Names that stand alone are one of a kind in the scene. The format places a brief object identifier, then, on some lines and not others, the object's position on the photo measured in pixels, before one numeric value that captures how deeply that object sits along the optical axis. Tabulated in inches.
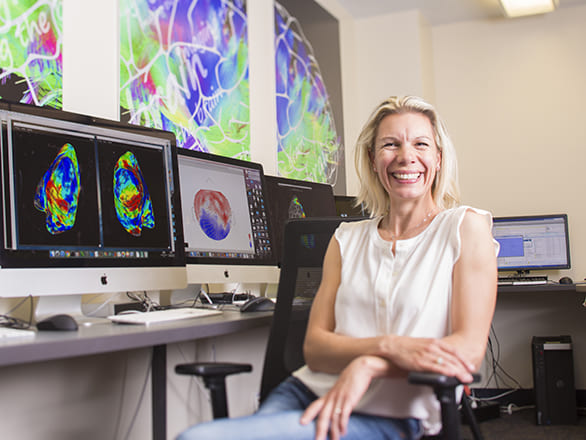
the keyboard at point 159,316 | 60.7
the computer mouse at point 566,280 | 162.4
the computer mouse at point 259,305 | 74.7
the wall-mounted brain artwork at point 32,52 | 78.0
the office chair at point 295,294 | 63.7
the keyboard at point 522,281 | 159.8
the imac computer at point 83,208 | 59.7
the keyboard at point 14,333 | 49.7
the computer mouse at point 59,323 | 54.4
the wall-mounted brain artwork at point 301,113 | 148.6
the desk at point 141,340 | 43.6
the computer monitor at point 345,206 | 120.9
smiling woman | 49.3
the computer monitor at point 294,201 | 102.6
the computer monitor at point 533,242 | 170.7
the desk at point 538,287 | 152.3
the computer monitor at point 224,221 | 84.7
